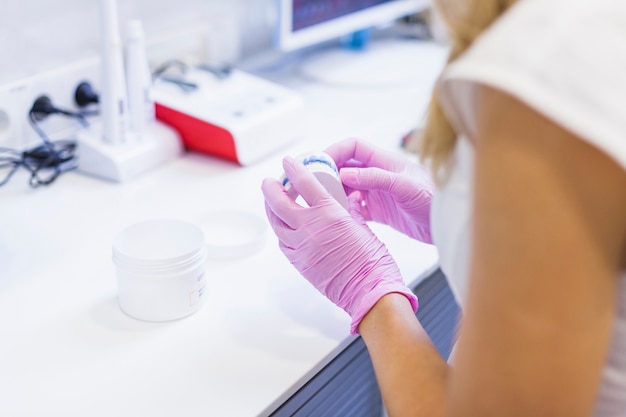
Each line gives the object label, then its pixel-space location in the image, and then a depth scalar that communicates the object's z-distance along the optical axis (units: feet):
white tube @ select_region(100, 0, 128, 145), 3.77
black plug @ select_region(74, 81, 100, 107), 4.37
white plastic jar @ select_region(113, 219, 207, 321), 2.78
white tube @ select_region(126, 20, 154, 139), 3.99
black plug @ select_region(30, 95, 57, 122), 4.12
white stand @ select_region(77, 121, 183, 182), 3.94
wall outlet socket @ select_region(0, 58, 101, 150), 4.01
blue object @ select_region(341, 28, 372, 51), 6.09
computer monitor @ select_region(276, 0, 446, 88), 5.01
